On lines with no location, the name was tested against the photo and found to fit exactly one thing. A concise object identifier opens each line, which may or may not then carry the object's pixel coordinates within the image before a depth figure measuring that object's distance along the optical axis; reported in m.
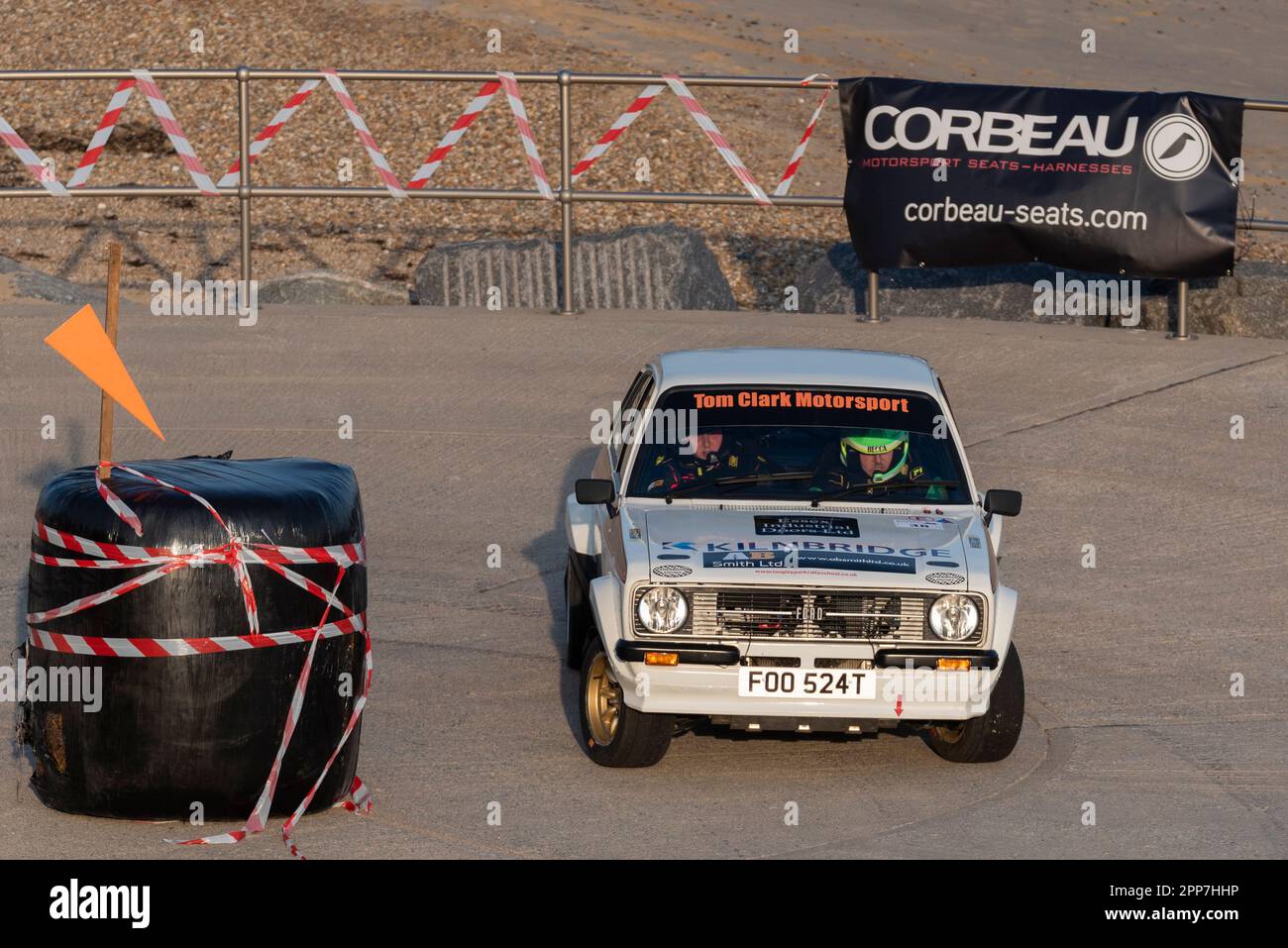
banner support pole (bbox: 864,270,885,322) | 15.80
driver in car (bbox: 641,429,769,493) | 8.67
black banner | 14.67
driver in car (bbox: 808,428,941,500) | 8.66
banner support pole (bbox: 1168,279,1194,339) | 15.47
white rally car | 7.69
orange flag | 7.19
